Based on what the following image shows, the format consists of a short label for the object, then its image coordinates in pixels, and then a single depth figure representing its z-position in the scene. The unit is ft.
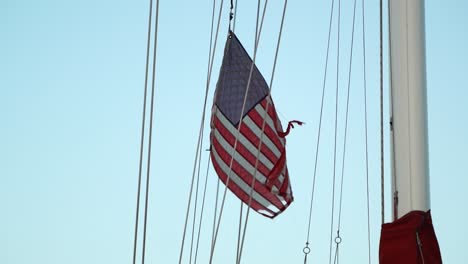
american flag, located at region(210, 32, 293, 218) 50.48
